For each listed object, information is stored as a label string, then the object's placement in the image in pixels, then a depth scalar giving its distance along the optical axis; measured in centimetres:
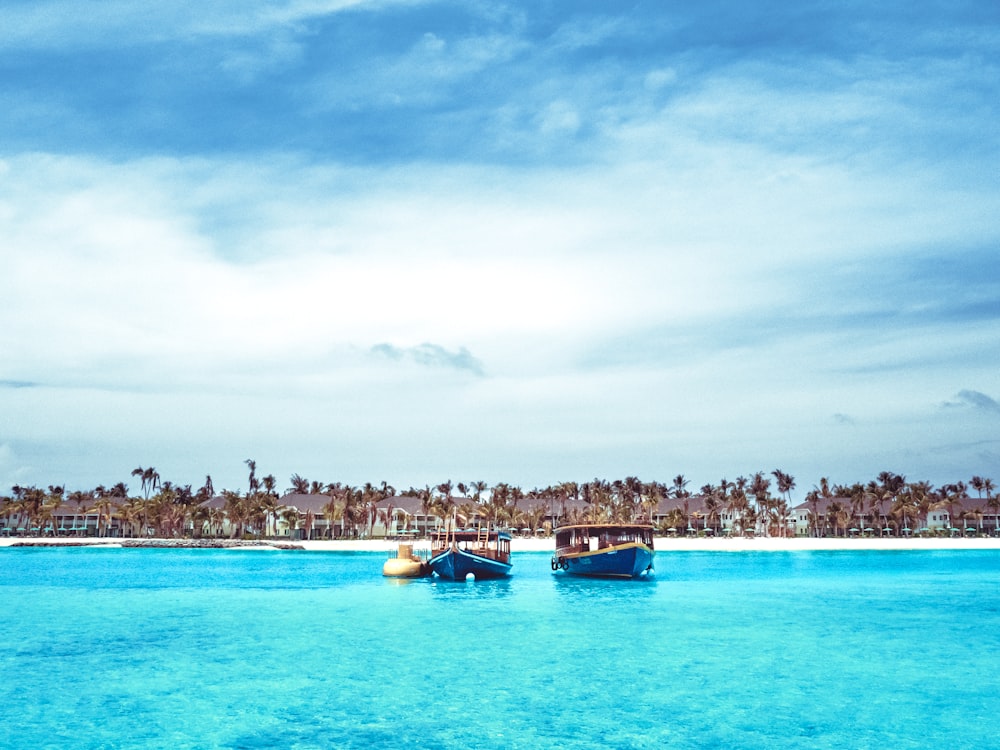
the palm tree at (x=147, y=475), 17525
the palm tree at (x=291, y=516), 14338
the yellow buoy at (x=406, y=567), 6109
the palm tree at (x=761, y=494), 14429
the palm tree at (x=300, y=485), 16838
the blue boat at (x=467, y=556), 5706
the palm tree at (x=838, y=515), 13962
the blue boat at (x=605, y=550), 5819
